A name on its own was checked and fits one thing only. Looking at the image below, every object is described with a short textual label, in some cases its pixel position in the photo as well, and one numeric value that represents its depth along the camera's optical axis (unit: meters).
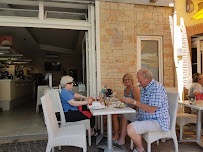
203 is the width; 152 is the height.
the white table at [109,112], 2.41
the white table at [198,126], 3.06
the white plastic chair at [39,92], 6.11
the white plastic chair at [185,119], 3.30
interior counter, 6.50
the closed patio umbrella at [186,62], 4.73
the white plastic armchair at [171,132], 2.37
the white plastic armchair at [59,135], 2.24
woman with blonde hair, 3.01
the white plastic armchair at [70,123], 2.99
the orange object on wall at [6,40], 7.53
